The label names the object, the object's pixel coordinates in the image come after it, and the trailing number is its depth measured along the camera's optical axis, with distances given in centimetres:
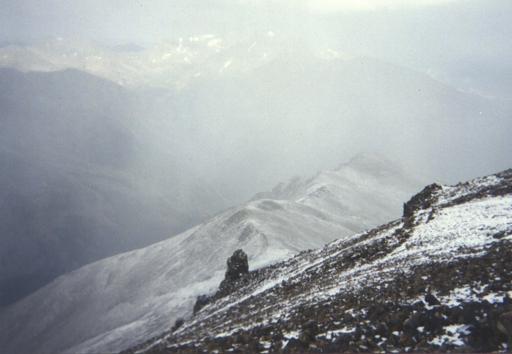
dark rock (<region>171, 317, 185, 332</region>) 5138
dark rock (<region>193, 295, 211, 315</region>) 5992
